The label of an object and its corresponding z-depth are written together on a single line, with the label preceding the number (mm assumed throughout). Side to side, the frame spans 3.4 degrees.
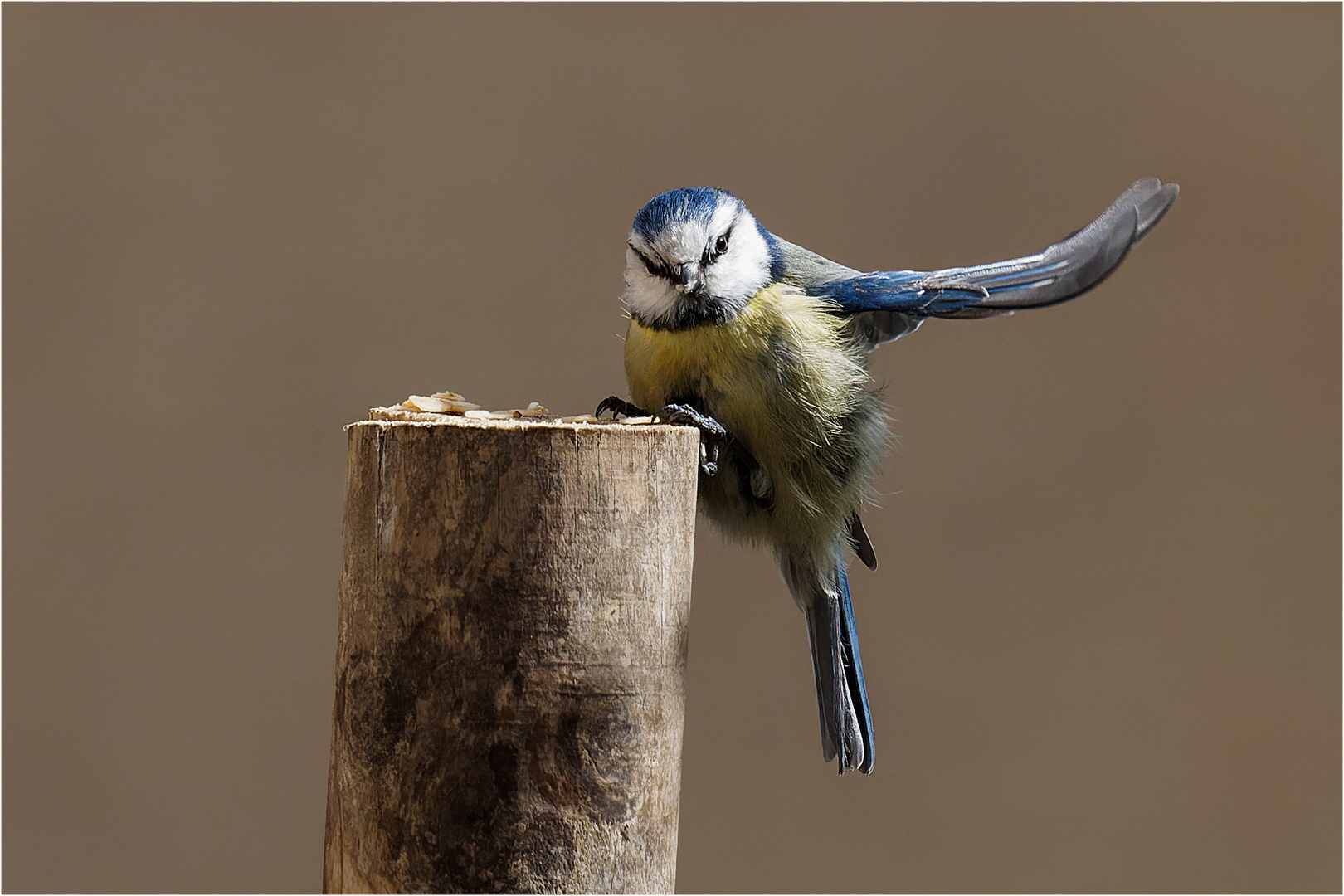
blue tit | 3610
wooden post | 3570
